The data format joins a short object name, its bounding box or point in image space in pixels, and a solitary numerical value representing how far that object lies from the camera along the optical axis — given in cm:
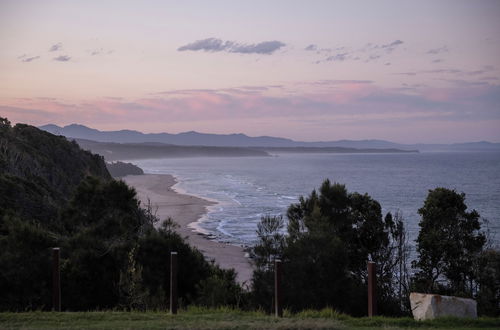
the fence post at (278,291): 901
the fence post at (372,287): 865
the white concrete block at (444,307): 953
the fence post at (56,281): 938
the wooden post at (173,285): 919
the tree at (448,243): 1812
